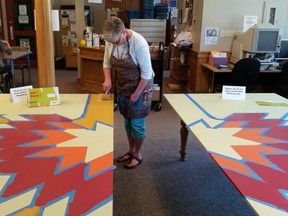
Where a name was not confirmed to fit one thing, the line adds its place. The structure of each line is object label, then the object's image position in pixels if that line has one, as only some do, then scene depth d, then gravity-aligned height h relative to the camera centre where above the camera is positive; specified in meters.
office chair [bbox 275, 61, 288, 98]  4.36 -0.80
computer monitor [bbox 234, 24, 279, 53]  4.21 -0.15
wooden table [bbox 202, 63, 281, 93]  4.40 -0.62
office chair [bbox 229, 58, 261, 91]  4.05 -0.59
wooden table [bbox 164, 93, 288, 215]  1.22 -0.62
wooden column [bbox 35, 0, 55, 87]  2.43 -0.16
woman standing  2.16 -0.37
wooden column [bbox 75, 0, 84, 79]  5.68 +0.11
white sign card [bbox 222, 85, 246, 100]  2.52 -0.54
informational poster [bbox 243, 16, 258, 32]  4.81 +0.09
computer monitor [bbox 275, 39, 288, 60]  4.65 -0.35
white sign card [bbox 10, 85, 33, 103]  2.22 -0.52
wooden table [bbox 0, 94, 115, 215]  1.08 -0.62
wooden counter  5.09 -0.77
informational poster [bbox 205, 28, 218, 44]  4.86 -0.14
